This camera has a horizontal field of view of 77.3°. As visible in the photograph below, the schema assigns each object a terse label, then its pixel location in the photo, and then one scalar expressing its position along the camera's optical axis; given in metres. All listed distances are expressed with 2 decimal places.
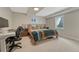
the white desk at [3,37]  0.99
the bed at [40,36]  1.51
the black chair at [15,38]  1.21
